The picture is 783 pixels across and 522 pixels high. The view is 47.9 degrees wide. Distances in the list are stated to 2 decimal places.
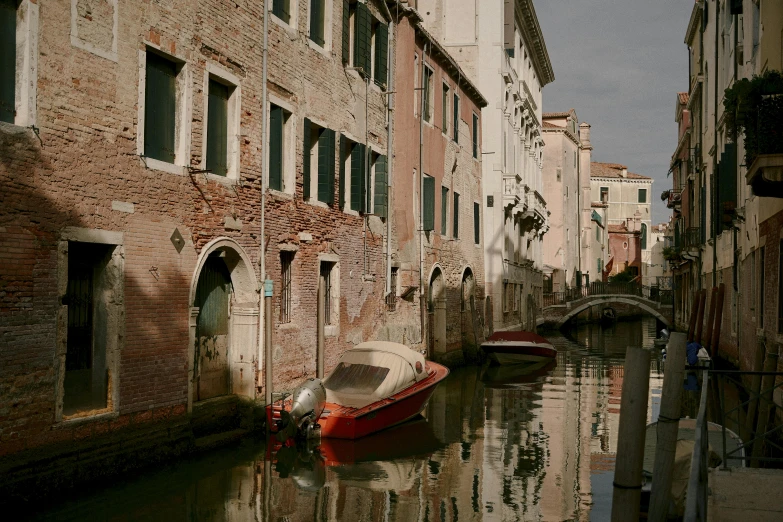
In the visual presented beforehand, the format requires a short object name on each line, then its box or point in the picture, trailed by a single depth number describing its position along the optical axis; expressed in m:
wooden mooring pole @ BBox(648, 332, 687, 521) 6.32
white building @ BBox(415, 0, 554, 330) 28.75
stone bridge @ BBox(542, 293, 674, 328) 43.03
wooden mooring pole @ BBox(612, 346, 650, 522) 6.34
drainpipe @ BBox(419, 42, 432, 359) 20.19
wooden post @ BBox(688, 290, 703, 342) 26.41
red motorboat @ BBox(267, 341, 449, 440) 11.28
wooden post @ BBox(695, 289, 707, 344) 25.38
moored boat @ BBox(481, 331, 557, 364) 24.48
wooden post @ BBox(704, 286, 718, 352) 21.50
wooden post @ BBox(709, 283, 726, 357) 19.45
